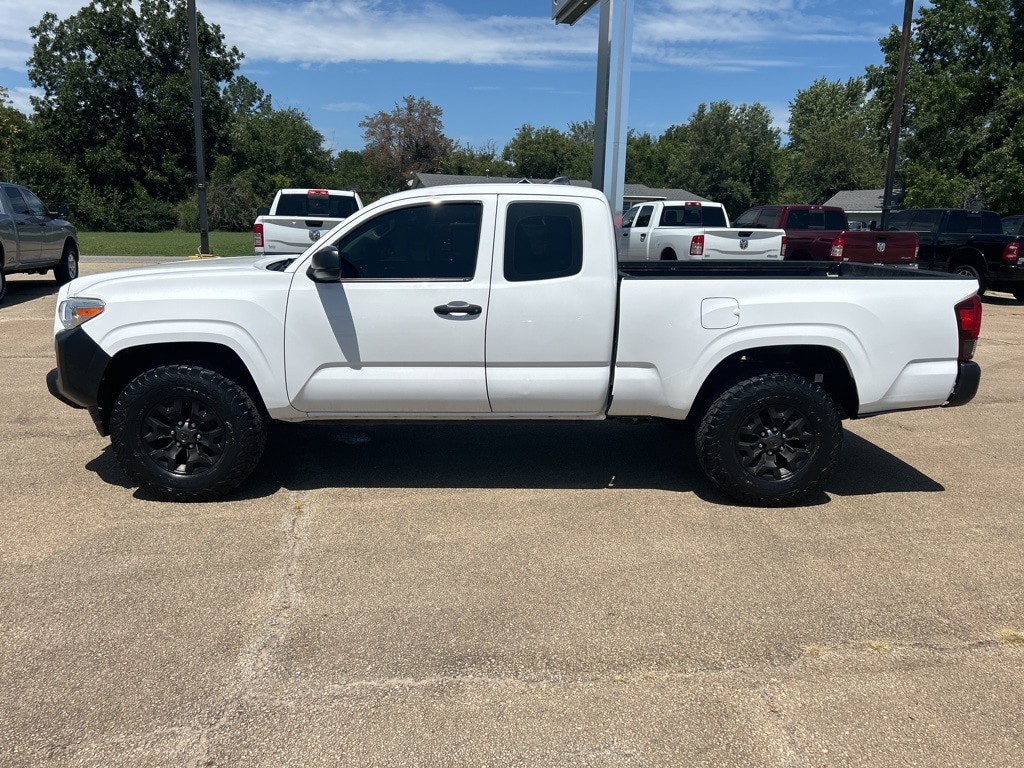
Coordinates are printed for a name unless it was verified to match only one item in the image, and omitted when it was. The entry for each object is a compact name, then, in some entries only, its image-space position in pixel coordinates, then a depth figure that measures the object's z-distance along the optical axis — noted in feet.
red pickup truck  47.85
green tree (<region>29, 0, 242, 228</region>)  162.71
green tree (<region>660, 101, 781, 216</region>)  205.98
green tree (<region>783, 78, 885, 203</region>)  203.31
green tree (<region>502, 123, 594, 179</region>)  227.20
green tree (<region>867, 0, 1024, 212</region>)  95.91
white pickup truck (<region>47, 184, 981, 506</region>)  15.38
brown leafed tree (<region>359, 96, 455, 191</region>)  231.71
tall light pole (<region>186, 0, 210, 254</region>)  63.21
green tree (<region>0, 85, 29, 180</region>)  161.79
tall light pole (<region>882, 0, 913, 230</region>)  70.43
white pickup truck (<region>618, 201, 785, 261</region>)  48.57
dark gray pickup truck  41.35
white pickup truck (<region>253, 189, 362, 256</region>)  43.21
